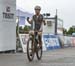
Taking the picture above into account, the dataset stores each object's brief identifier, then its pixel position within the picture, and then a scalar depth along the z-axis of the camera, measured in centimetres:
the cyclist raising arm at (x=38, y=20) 882
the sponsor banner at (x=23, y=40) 1468
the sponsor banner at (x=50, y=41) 1712
